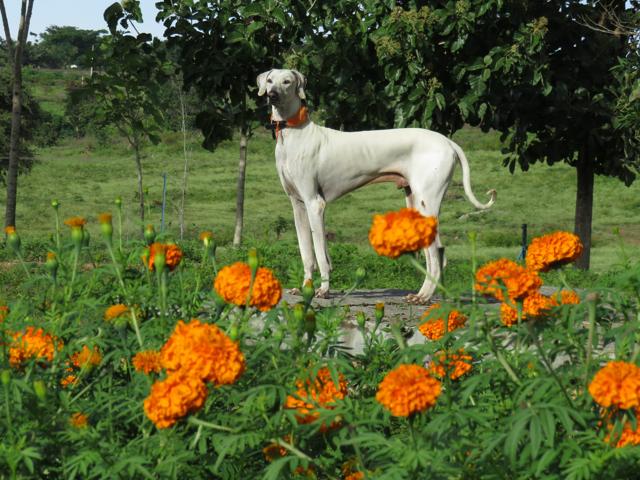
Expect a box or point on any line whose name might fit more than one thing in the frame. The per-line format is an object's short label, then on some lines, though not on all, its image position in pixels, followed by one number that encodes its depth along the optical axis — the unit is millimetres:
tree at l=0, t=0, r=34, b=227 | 13836
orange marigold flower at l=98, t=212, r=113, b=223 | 3029
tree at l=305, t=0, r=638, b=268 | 10750
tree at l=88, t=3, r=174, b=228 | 12156
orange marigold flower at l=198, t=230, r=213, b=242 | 3229
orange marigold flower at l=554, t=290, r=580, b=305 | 3100
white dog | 7426
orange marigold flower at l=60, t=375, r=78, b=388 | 3154
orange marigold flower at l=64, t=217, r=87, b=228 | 3131
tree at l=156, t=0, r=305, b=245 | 11500
